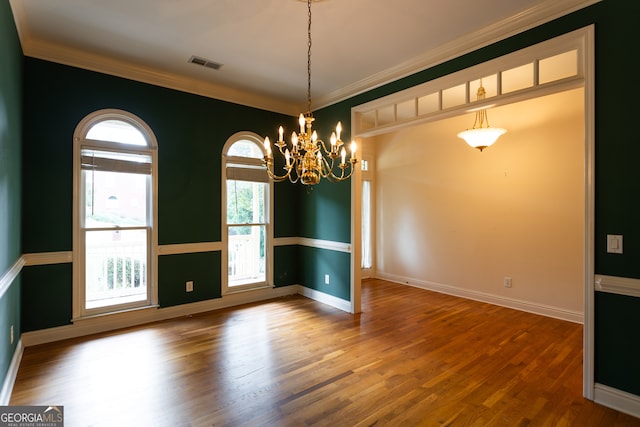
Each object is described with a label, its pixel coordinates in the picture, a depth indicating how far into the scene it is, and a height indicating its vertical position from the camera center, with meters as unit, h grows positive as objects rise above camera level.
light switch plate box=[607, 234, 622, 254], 2.28 -0.23
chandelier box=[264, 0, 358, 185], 2.51 +0.48
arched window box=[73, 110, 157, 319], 3.54 -0.02
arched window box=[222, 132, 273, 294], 4.63 -0.05
